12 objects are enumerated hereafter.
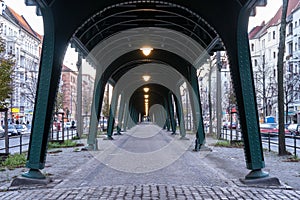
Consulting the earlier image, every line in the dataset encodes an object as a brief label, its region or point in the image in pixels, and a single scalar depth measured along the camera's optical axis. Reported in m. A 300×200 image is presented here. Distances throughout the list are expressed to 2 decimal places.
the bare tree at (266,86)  42.78
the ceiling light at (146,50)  16.66
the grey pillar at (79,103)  21.65
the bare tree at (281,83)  13.63
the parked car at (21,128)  41.34
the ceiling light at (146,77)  28.23
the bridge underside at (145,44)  7.96
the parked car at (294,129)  33.26
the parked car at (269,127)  30.87
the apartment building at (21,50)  54.27
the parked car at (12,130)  38.32
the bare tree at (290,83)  37.98
